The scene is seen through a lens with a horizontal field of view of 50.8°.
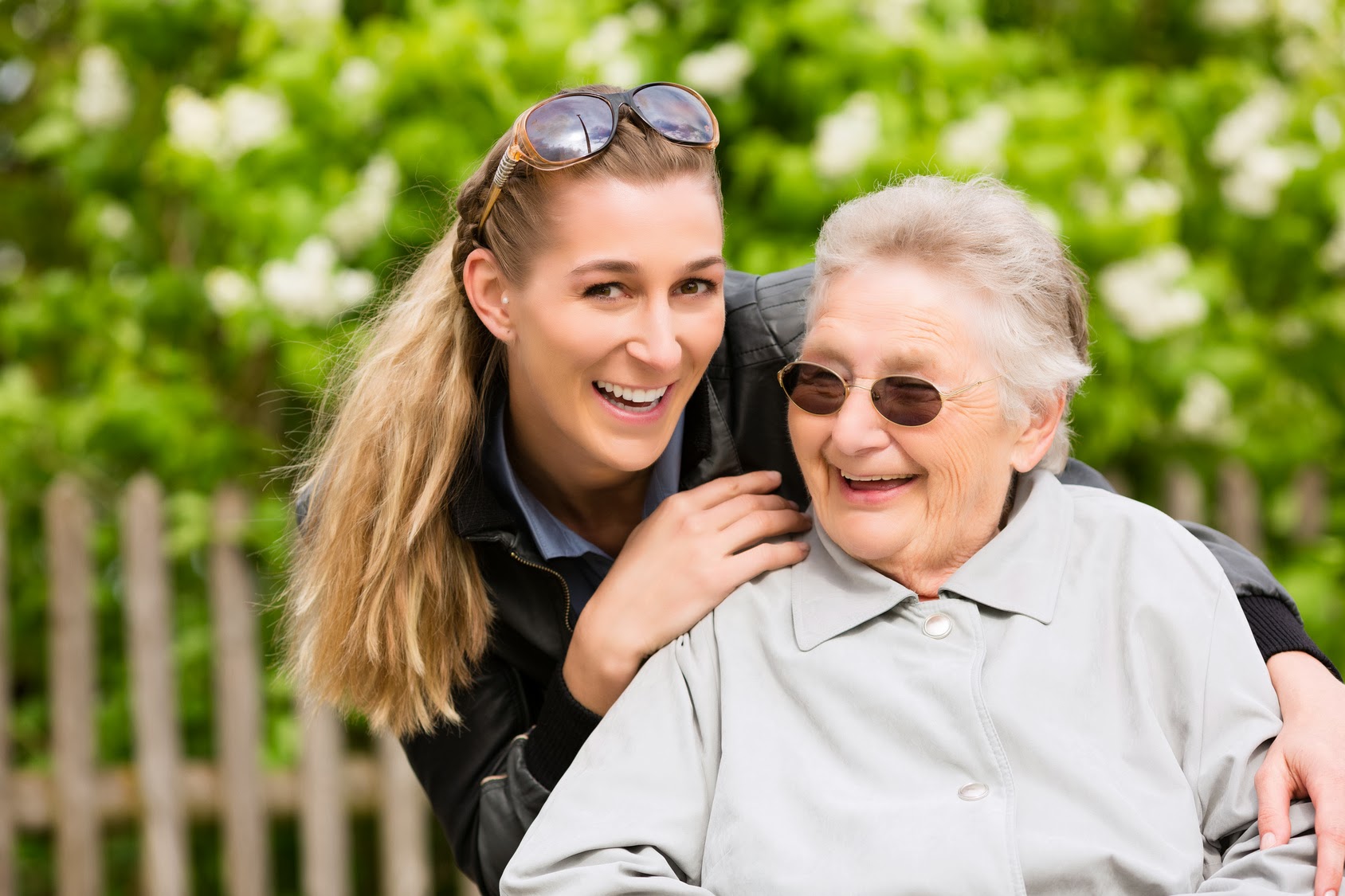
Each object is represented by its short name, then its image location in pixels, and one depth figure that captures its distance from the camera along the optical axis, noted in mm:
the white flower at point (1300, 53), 4781
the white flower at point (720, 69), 4094
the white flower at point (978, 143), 3820
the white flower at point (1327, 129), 4348
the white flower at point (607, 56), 3992
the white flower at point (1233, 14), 4652
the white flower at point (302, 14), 4152
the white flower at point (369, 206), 3979
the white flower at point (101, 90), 4789
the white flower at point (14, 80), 5759
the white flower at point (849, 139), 3799
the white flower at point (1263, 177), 4199
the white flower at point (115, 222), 4836
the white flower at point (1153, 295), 3867
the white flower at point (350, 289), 3918
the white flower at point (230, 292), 4023
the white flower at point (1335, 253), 4188
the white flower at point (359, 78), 4055
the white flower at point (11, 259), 5773
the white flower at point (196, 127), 4121
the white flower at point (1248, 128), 4266
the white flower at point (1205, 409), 4008
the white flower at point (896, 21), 4023
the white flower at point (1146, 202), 3936
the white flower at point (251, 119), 4082
